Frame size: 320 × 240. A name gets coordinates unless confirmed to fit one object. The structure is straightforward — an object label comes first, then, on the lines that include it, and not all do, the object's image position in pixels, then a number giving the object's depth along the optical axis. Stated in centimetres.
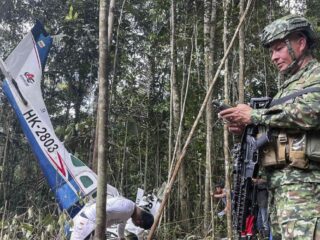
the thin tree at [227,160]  426
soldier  179
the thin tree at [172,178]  283
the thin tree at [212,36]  551
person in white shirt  342
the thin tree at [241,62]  470
